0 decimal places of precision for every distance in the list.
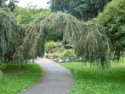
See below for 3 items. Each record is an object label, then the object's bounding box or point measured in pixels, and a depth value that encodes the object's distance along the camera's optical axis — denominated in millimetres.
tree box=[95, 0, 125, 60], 15872
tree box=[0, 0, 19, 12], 30161
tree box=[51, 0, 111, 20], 35281
